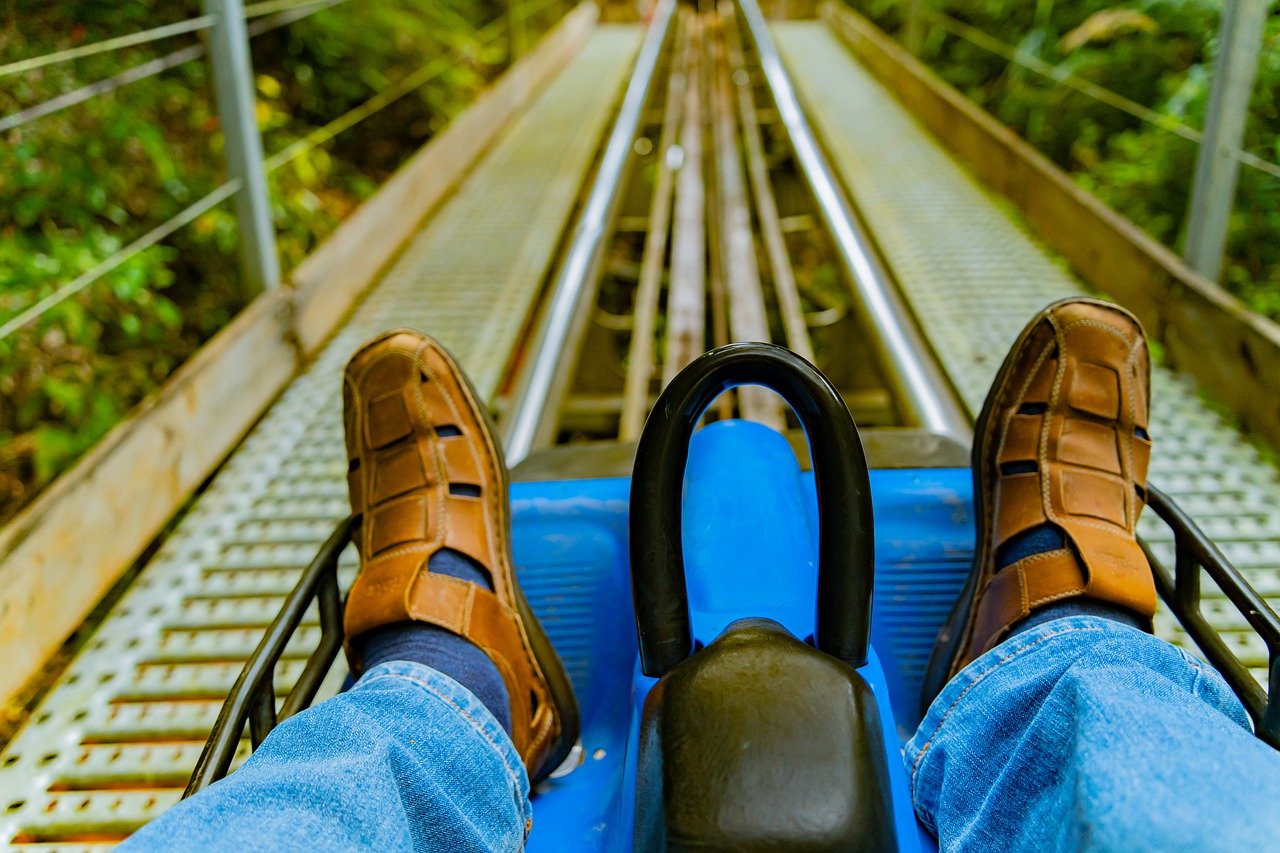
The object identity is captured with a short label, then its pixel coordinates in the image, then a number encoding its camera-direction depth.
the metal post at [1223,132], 1.80
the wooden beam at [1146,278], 1.72
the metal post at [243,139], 2.01
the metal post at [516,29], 5.69
